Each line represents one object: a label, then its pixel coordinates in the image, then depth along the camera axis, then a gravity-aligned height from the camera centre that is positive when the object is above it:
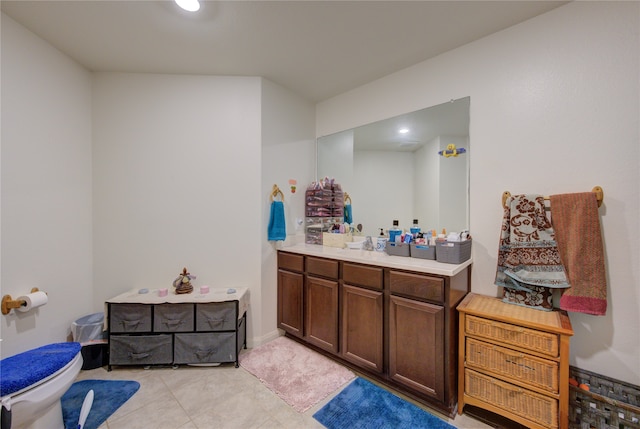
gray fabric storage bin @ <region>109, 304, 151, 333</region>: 2.06 -0.87
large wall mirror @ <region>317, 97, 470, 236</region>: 2.05 +0.43
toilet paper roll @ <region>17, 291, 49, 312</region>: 1.73 -0.61
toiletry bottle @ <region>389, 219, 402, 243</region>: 2.20 -0.20
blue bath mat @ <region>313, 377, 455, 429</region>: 1.55 -1.32
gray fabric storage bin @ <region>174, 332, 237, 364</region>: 2.10 -1.14
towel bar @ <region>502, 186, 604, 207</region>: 1.48 +0.11
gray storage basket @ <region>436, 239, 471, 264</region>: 1.74 -0.28
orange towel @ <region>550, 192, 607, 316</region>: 1.44 -0.27
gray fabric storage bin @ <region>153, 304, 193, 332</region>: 2.09 -0.89
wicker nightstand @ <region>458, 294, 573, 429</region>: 1.35 -0.88
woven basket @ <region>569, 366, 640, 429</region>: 1.32 -1.06
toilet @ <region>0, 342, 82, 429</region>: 1.22 -0.90
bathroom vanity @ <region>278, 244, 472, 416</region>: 1.60 -0.78
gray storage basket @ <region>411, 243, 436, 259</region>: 1.89 -0.30
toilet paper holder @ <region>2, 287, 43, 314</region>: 1.66 -0.61
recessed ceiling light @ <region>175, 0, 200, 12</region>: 1.53 +1.29
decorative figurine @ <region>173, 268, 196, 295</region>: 2.24 -0.65
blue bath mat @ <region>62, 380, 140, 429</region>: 1.57 -1.30
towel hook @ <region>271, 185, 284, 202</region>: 2.58 +0.21
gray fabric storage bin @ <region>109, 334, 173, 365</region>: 2.06 -1.14
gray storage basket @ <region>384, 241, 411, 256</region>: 2.03 -0.31
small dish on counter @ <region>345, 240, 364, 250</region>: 2.42 -0.32
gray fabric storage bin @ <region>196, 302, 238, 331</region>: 2.12 -0.89
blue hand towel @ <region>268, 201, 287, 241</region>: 2.51 -0.11
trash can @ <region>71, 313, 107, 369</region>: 2.08 -1.08
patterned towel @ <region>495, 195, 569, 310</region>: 1.57 -0.29
